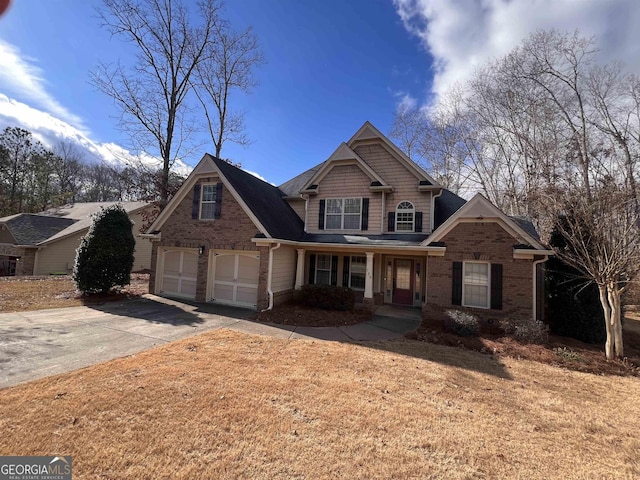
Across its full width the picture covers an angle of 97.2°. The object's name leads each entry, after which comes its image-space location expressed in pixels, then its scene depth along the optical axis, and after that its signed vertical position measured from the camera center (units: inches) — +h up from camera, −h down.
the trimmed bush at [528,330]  332.2 -78.2
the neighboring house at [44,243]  850.8 +1.3
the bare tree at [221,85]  867.4 +517.6
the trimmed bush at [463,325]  351.3 -78.1
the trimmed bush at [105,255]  464.8 -15.0
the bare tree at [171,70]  768.3 +497.8
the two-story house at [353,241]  398.6 +25.7
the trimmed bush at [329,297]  457.4 -67.2
